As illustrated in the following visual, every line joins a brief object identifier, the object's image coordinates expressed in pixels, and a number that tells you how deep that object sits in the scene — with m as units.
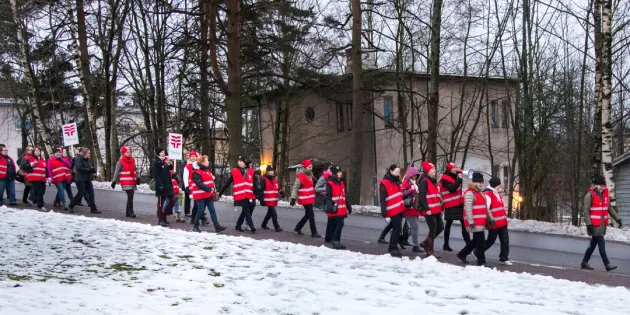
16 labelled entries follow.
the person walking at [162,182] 16.47
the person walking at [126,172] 17.53
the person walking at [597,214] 13.28
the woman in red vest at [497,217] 12.73
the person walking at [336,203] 14.06
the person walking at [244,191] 16.12
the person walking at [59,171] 19.83
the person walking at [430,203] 13.33
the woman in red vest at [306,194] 16.08
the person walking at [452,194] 14.38
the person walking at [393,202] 13.29
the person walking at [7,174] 19.70
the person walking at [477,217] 12.60
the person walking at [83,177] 18.44
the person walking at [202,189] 15.39
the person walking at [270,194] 16.75
